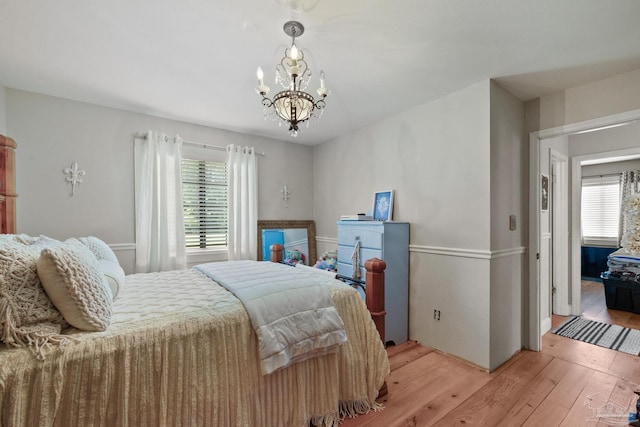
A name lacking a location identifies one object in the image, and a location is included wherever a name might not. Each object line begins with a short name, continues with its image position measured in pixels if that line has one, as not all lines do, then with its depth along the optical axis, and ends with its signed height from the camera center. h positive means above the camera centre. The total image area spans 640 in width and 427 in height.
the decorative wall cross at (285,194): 4.07 +0.31
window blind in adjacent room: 5.24 +0.10
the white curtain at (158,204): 2.97 +0.12
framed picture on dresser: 3.09 +0.11
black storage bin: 3.61 -1.06
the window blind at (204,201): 3.36 +0.17
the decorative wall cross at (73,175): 2.65 +0.39
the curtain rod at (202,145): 3.30 +0.86
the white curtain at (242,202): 3.55 +0.18
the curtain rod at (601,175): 5.15 +0.76
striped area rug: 2.72 -1.28
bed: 1.01 -0.63
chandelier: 1.57 +0.67
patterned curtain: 4.82 +0.50
